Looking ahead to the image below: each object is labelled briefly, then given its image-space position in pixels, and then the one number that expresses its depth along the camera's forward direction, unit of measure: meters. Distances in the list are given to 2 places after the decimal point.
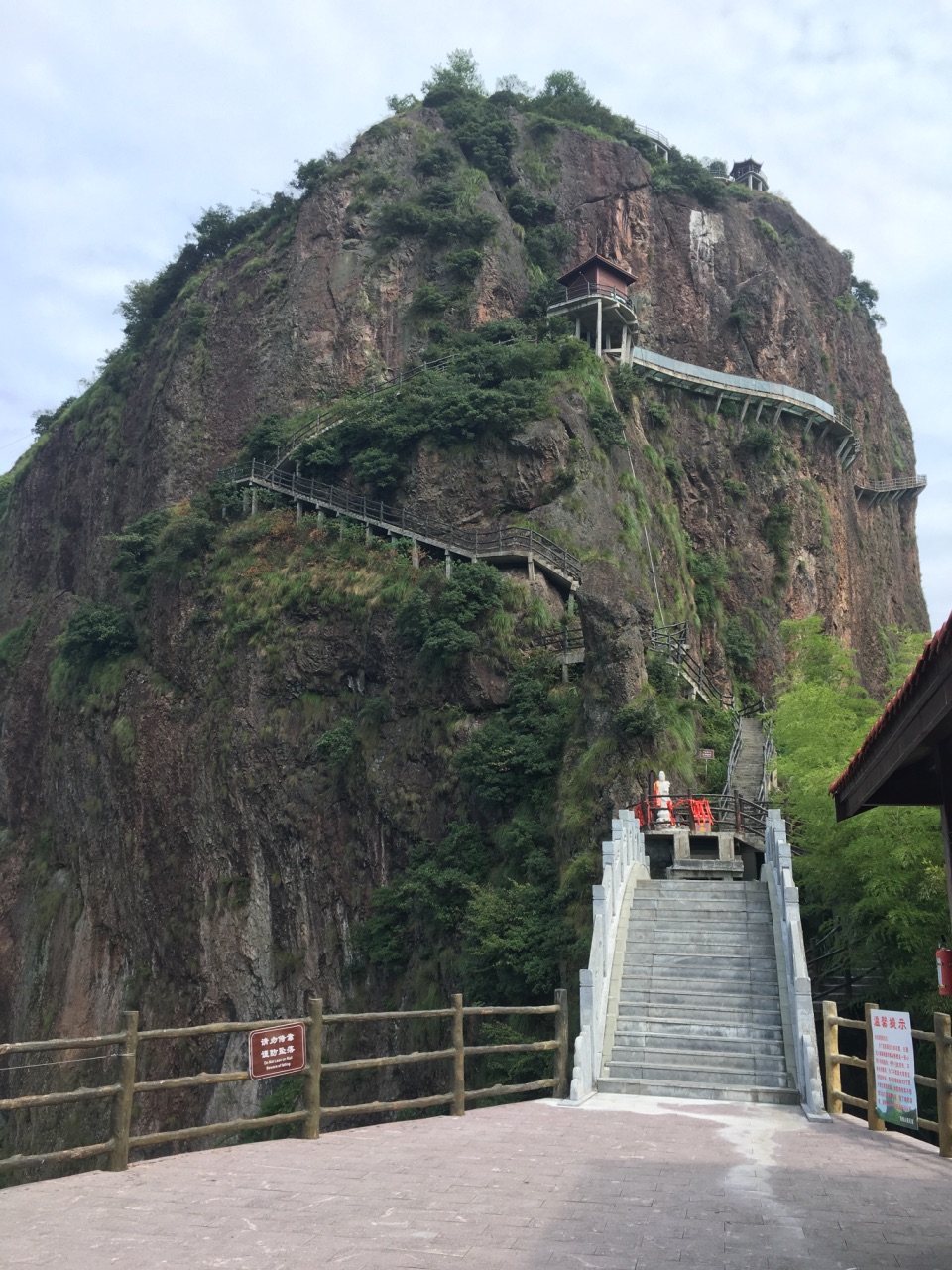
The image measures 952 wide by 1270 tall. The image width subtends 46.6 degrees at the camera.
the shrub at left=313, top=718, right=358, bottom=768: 31.55
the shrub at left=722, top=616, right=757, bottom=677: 42.69
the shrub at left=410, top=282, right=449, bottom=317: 44.72
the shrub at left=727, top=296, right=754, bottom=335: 53.59
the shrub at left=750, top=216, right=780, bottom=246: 57.72
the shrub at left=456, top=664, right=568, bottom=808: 26.52
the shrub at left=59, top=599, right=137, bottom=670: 40.56
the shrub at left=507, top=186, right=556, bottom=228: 51.97
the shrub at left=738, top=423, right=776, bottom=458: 48.19
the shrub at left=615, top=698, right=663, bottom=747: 22.83
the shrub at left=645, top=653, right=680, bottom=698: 26.75
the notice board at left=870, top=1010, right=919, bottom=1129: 10.70
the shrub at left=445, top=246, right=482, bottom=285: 45.25
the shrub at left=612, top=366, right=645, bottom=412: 42.34
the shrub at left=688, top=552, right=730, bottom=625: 42.72
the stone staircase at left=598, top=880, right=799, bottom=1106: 13.65
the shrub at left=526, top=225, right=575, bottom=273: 50.19
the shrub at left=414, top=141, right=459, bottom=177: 49.12
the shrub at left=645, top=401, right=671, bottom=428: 45.97
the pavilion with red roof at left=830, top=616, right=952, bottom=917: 7.32
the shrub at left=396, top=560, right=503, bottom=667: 30.02
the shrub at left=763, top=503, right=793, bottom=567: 47.38
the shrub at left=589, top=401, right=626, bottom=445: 37.44
